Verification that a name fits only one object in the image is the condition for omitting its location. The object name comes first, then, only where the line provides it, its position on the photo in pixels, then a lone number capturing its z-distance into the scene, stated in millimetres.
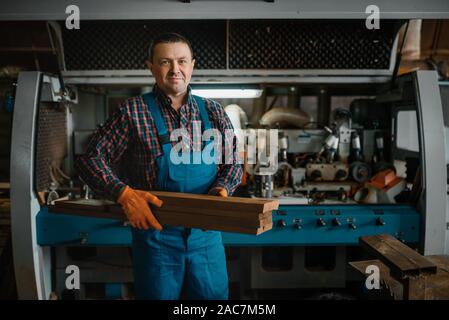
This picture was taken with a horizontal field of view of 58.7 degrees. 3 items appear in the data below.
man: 1570
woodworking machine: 2145
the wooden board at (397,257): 1140
